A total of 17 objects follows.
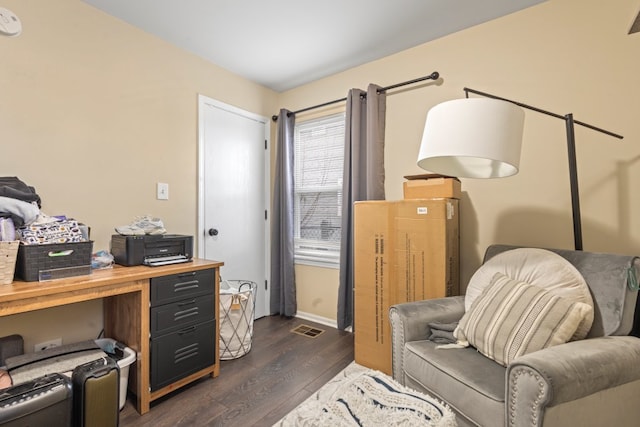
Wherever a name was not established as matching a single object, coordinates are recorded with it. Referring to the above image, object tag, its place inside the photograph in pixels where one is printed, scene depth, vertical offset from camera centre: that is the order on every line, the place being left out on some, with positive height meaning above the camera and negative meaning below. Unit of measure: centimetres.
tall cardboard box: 188 -30
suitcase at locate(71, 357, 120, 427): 130 -78
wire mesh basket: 224 -80
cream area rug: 101 -68
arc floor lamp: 110 +32
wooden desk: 130 -38
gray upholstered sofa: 99 -60
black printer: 183 -20
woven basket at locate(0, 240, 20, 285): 135 -19
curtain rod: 234 +109
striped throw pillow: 124 -46
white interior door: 268 +24
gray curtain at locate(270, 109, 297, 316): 308 -10
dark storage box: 142 -21
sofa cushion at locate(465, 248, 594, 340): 138 -30
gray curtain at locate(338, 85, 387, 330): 257 +46
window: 294 +28
